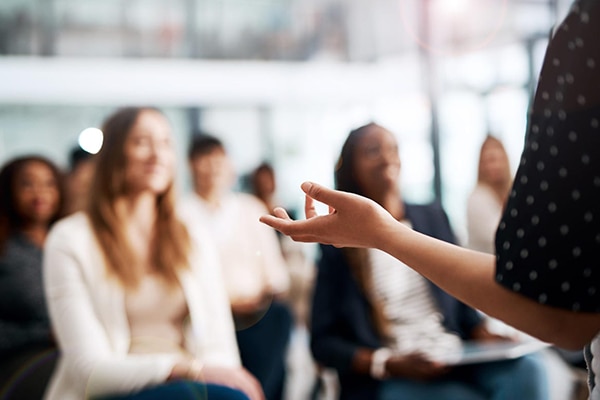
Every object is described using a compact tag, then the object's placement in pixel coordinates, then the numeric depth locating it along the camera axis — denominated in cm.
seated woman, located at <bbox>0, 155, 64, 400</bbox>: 309
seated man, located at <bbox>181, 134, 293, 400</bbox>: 362
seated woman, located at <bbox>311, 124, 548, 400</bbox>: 305
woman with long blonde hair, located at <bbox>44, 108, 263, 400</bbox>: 274
